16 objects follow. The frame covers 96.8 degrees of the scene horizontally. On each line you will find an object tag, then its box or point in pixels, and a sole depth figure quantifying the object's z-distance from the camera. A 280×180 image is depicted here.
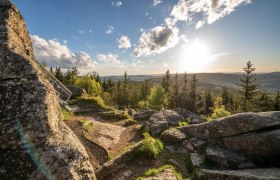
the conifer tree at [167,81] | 48.77
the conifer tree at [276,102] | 27.57
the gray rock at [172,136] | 7.32
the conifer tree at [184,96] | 43.19
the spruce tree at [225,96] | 49.04
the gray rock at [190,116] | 10.19
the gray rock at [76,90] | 18.81
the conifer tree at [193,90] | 42.83
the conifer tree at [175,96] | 43.62
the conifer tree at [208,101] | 50.49
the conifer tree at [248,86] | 27.78
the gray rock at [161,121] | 8.59
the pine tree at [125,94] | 50.26
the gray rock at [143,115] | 12.67
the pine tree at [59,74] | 44.95
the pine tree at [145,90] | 52.18
